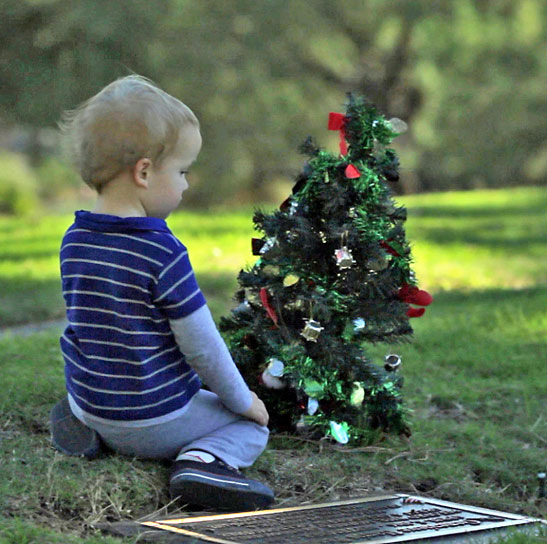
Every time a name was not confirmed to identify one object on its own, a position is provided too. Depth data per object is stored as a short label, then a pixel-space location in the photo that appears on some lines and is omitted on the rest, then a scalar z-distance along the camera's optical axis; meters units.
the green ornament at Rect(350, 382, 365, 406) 8.26
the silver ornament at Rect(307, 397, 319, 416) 8.11
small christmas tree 8.09
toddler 6.70
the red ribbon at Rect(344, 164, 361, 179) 8.07
